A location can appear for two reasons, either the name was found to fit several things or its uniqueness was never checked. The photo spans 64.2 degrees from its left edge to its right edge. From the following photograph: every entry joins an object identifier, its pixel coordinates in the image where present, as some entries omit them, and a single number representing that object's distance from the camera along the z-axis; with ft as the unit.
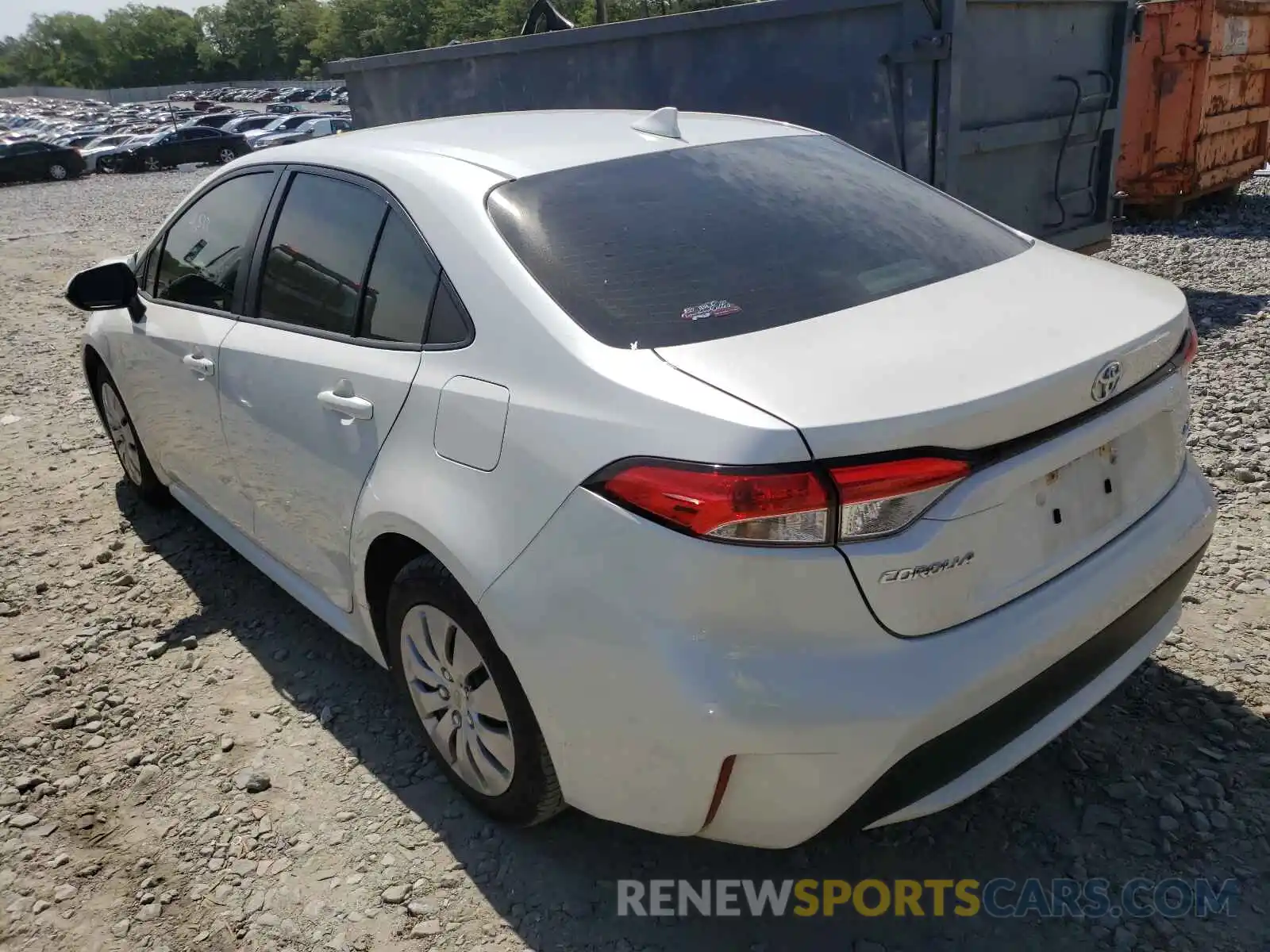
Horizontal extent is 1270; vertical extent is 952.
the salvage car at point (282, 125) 112.16
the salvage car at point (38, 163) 96.43
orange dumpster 30.17
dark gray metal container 17.21
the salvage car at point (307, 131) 98.87
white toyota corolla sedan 5.81
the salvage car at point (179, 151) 103.40
